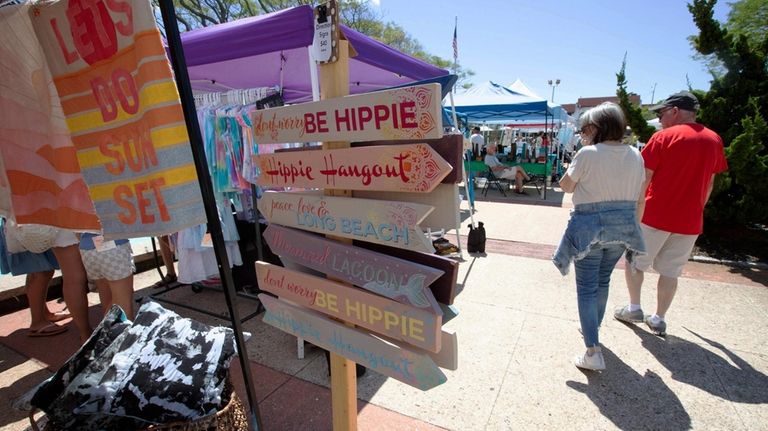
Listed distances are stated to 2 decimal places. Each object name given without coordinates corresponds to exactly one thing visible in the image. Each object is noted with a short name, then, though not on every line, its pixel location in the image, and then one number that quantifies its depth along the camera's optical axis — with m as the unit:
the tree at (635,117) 5.04
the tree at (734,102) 4.52
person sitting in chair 10.22
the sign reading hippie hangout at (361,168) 1.09
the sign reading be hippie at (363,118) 1.07
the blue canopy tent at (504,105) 8.69
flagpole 6.05
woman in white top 2.16
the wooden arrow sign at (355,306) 1.12
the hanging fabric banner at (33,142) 1.42
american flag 6.20
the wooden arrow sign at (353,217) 1.13
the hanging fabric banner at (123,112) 1.07
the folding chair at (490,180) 10.47
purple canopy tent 2.47
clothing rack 3.19
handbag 5.03
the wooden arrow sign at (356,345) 1.15
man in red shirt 2.62
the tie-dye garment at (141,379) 1.43
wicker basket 1.43
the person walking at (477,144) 11.88
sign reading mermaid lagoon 1.14
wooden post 1.34
